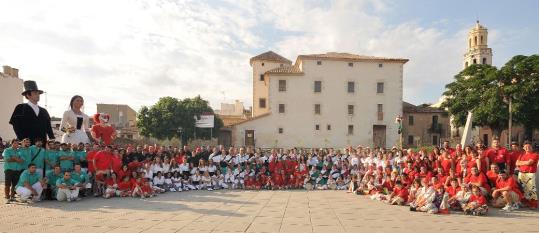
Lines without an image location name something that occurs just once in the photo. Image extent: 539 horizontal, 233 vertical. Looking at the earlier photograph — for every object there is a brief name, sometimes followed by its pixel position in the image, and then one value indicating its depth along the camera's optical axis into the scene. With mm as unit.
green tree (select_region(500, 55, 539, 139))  36438
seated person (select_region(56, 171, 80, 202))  11109
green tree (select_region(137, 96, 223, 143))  46625
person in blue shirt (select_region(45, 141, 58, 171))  11586
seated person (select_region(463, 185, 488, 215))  10012
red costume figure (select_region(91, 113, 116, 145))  13891
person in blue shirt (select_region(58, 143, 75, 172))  11883
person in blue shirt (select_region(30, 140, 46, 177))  11211
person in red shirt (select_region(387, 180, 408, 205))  11758
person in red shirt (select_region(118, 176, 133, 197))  12656
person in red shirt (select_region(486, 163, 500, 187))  11461
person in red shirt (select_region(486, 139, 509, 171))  12055
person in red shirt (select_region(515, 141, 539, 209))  11125
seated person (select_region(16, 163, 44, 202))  10484
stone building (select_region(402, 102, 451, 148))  50906
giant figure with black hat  11117
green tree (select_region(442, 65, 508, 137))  37500
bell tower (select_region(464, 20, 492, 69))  62031
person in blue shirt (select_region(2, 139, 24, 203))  10867
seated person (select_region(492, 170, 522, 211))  10961
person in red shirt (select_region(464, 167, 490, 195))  11308
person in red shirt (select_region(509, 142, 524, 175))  12031
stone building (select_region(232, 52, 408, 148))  47094
